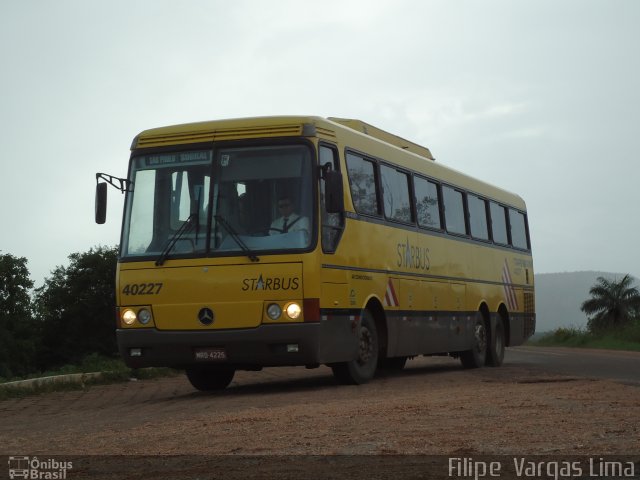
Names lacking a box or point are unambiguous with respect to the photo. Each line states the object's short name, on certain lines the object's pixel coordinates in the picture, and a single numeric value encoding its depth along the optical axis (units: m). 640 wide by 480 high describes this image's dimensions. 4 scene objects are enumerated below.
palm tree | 92.31
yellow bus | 15.06
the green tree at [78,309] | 90.81
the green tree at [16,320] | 86.88
